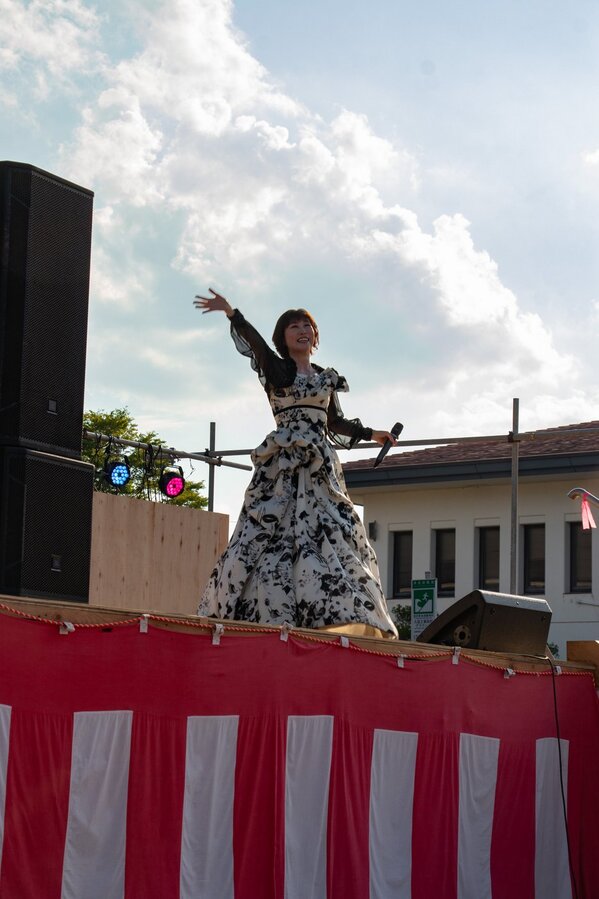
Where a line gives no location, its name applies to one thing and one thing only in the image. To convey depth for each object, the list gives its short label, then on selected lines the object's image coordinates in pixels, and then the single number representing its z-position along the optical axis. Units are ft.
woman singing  35.64
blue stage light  63.88
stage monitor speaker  37.39
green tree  213.52
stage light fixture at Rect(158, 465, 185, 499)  68.83
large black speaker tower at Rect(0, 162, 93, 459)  33.98
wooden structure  57.62
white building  159.53
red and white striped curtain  24.90
